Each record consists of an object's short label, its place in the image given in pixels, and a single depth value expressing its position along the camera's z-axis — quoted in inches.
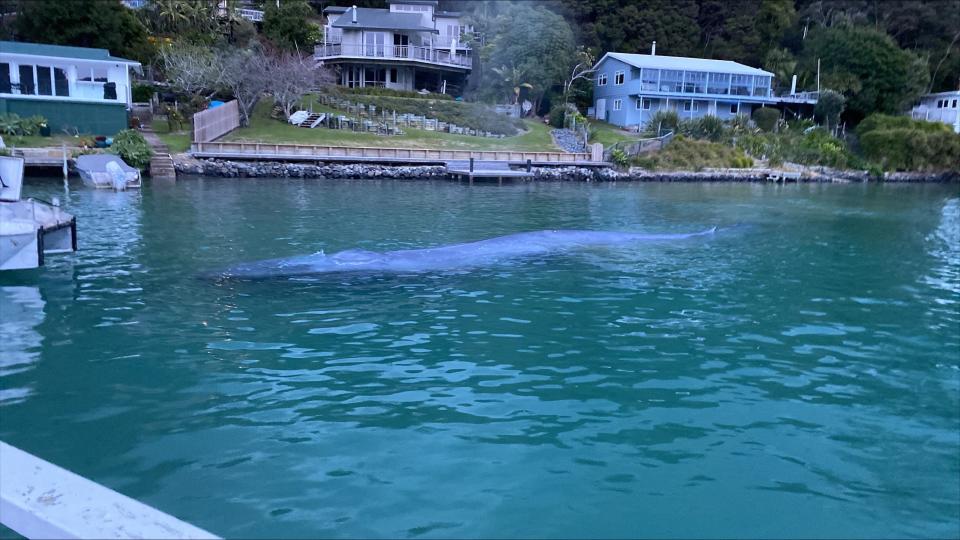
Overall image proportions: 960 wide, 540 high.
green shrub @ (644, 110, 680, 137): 2090.3
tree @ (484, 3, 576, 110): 2241.6
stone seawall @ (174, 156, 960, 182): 1457.9
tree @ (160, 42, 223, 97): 1728.6
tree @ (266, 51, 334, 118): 1777.8
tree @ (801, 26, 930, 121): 2475.4
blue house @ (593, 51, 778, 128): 2273.6
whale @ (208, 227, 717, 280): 562.9
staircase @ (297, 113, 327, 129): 1891.5
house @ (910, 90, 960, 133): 2610.7
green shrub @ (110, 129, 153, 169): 1359.5
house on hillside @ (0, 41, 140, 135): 1454.2
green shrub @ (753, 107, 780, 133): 2281.0
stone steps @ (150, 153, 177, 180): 1370.3
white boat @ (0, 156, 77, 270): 531.2
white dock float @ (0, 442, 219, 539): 78.8
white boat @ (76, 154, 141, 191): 1158.3
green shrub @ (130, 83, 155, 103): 1886.1
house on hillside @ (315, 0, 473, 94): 2391.7
